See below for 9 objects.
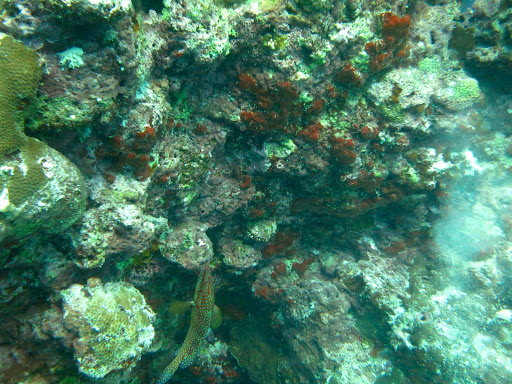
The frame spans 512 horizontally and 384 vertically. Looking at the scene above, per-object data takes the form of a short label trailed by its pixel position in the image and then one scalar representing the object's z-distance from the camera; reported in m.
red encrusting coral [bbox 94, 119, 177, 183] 3.18
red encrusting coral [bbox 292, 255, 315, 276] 6.53
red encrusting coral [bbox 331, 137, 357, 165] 4.83
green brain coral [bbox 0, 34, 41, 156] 2.10
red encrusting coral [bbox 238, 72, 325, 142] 4.18
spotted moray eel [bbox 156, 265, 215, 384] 4.34
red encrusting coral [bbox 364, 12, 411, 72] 4.59
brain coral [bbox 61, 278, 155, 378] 2.91
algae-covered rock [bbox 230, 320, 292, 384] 6.68
